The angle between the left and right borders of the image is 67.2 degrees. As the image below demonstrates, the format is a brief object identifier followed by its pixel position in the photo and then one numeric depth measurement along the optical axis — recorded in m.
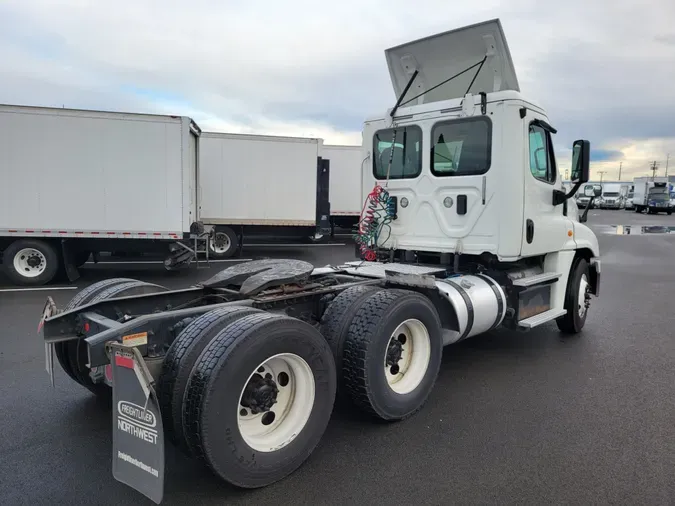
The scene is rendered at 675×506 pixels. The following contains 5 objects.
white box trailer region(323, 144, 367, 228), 18.80
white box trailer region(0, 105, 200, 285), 10.31
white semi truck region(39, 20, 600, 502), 2.80
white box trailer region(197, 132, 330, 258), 14.61
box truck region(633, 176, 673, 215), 48.75
